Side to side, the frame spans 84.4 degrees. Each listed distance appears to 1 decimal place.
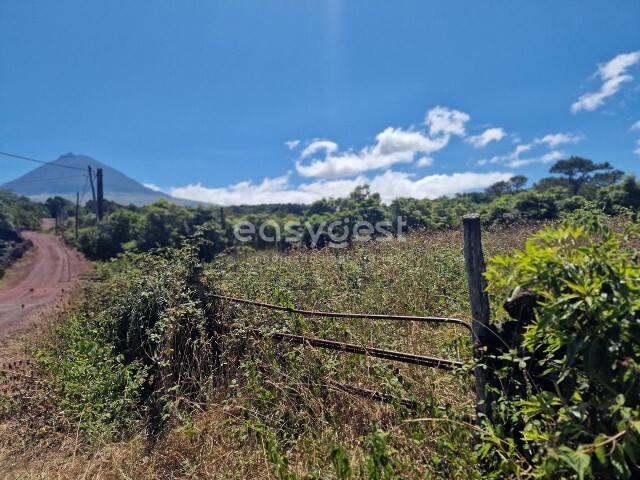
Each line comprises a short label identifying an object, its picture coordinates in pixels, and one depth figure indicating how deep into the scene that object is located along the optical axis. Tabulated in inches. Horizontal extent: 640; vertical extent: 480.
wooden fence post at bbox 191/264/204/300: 156.3
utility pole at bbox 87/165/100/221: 1088.8
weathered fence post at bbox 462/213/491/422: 79.2
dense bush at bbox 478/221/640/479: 47.4
